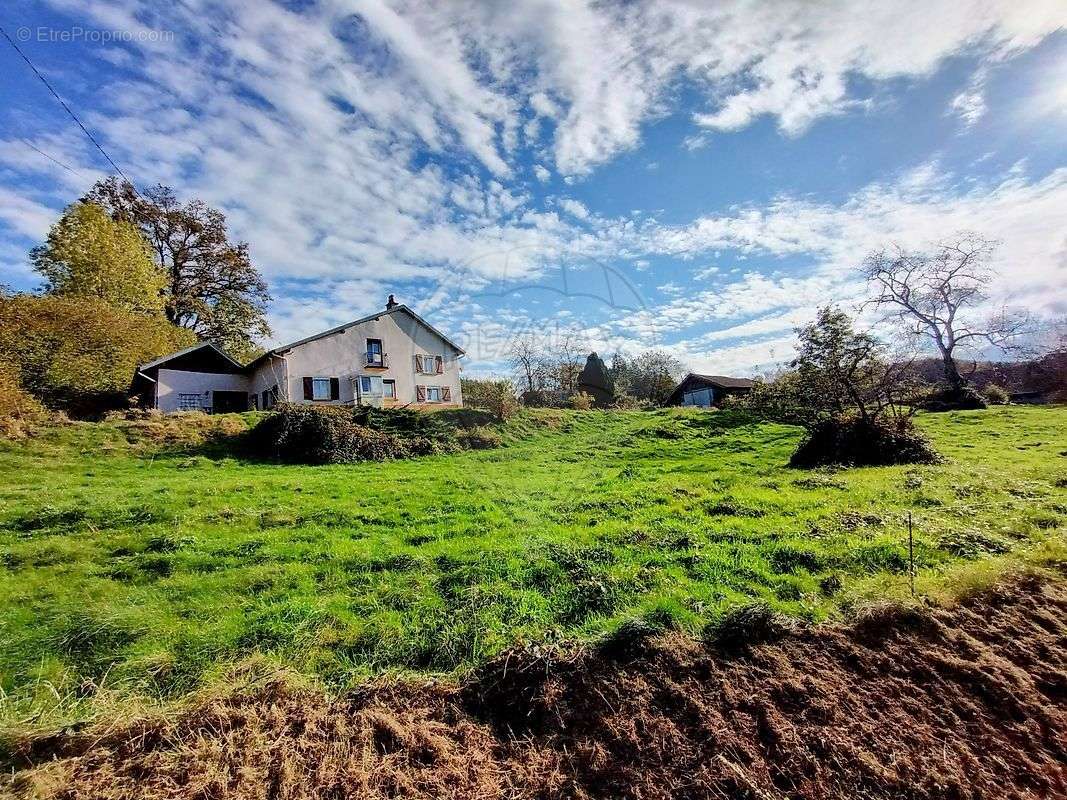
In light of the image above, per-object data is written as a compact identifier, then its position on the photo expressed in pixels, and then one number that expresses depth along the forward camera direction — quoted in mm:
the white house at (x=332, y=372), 24891
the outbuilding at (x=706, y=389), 39953
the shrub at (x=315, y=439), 17156
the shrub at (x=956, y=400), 28547
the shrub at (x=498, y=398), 24312
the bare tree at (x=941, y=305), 31266
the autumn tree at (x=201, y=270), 29219
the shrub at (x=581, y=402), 30766
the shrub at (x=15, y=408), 14188
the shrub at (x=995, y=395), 31578
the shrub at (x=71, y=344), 18141
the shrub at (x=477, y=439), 20781
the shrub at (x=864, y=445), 12305
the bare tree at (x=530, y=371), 46062
